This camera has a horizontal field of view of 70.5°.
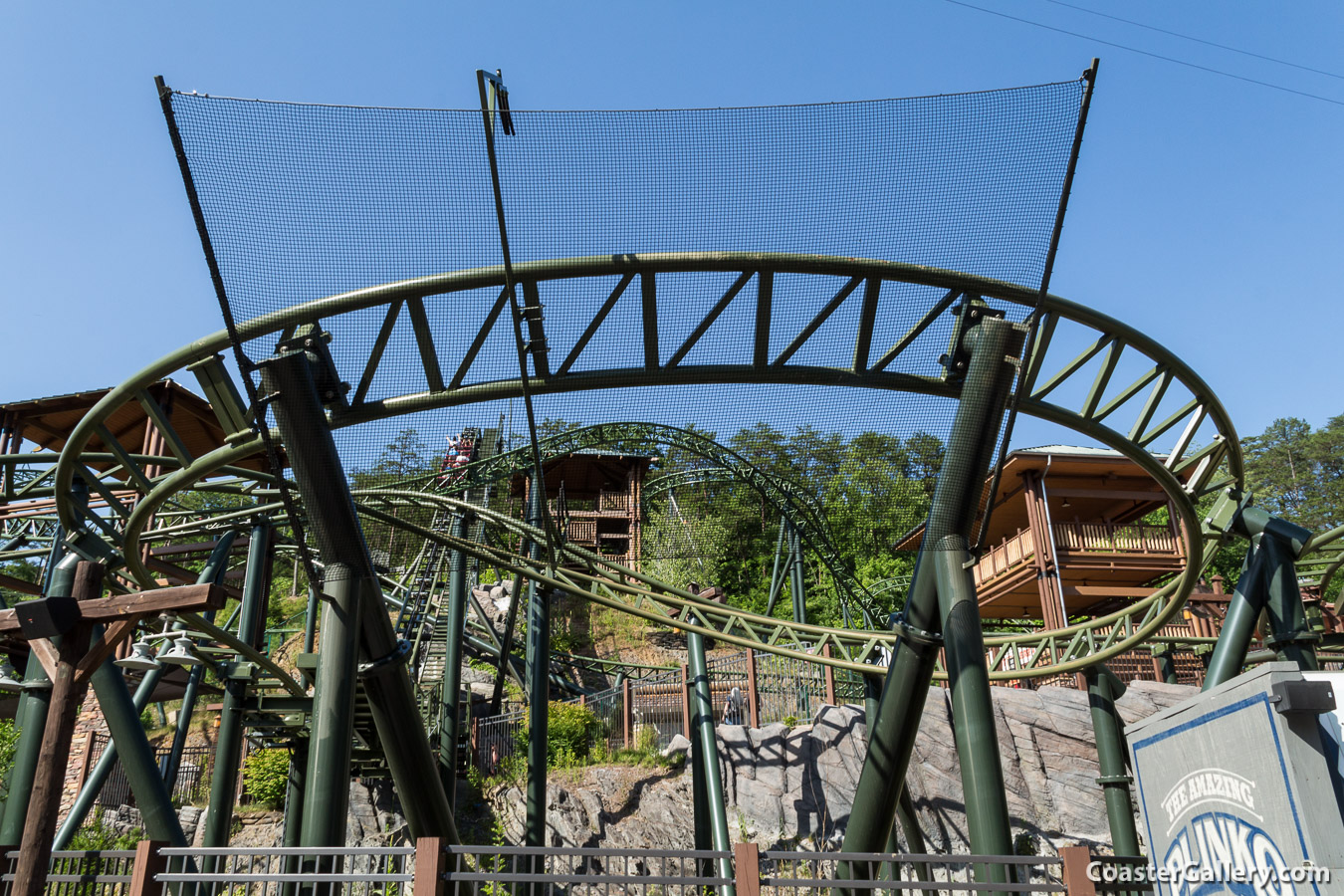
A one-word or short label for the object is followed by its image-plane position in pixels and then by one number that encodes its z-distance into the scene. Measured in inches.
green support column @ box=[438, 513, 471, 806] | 497.7
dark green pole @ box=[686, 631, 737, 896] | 394.3
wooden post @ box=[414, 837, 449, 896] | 196.2
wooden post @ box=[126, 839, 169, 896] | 212.2
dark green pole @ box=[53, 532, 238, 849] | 382.9
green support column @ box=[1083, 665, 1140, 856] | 347.3
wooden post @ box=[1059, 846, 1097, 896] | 191.0
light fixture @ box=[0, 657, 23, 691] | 275.9
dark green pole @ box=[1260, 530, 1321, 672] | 320.8
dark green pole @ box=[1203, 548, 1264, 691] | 322.0
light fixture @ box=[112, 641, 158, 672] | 246.5
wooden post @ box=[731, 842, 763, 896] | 187.2
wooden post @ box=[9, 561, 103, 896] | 213.0
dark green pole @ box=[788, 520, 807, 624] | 641.0
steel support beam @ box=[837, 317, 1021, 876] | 229.0
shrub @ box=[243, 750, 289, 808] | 694.5
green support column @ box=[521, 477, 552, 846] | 401.4
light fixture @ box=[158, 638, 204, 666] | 261.3
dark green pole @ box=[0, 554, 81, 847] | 278.8
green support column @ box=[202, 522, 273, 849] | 397.4
